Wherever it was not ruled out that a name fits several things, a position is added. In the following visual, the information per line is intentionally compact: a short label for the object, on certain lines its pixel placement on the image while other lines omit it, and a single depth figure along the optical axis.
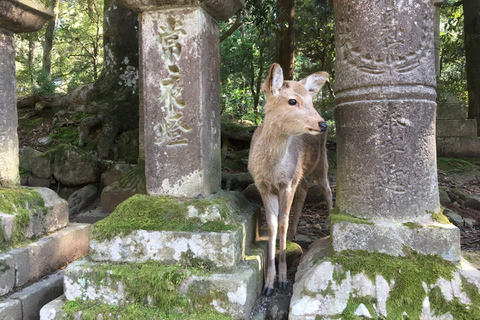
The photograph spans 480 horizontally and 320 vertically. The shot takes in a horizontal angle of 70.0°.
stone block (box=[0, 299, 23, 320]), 2.41
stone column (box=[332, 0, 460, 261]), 2.37
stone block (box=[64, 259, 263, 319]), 2.25
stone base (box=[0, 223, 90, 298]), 2.63
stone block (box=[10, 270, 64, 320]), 2.59
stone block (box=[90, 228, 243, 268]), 2.40
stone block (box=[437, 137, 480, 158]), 7.30
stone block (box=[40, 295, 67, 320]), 2.38
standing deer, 2.42
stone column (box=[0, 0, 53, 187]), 3.15
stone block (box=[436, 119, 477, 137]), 7.37
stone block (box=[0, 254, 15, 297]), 2.57
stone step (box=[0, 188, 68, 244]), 2.81
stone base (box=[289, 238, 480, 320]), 2.14
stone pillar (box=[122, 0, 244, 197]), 2.68
